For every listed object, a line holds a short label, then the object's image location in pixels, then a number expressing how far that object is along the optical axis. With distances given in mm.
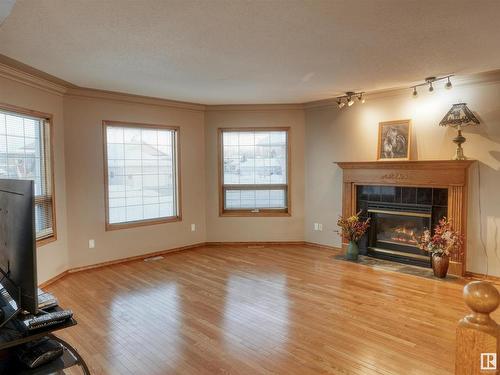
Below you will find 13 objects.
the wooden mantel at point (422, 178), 4273
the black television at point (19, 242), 1371
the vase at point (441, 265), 4203
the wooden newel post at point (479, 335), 724
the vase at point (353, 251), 5102
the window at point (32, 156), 3725
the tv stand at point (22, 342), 1516
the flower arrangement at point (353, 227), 5090
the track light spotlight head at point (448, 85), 3953
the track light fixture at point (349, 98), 5000
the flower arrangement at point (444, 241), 4184
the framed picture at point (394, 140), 4801
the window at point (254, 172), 6086
